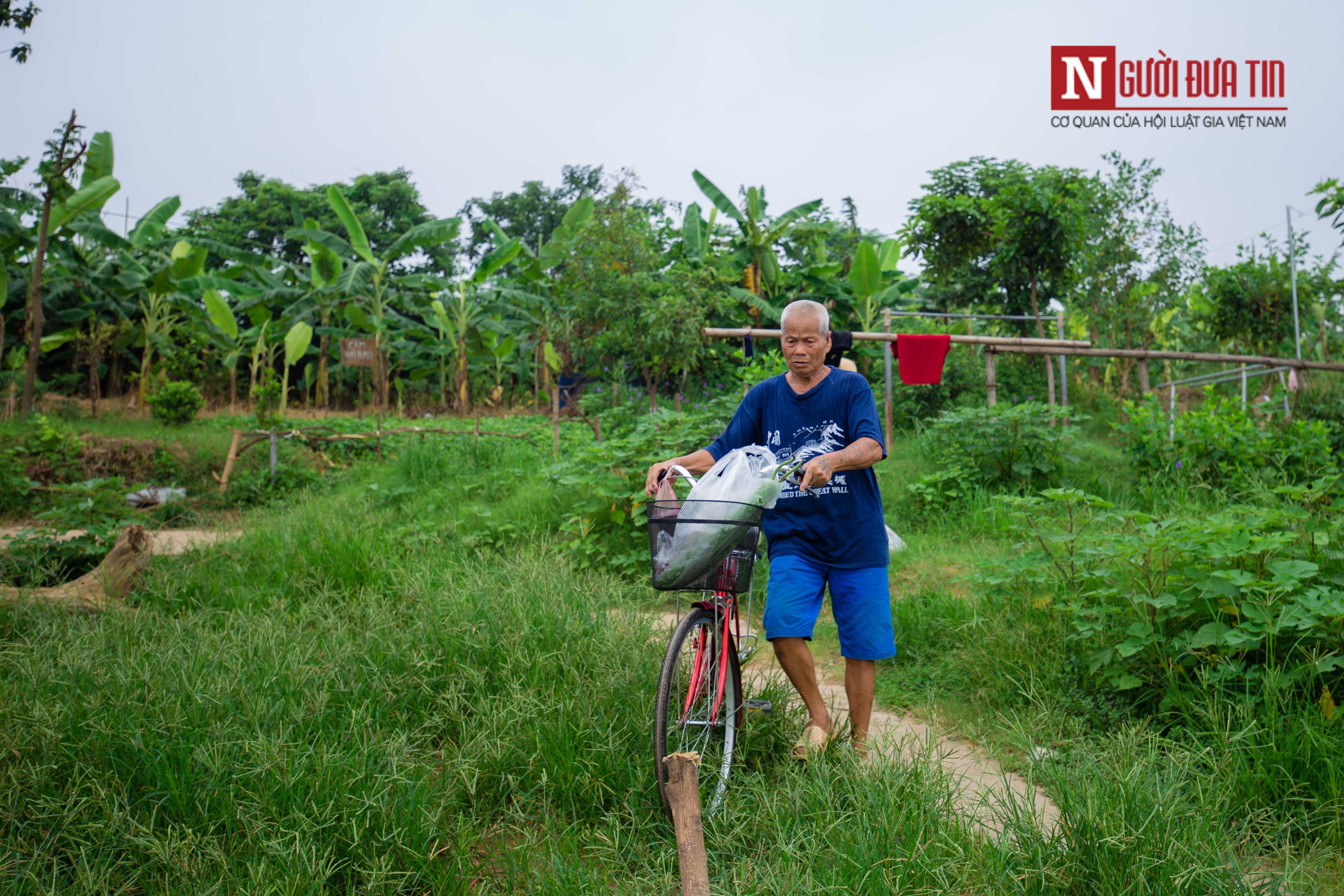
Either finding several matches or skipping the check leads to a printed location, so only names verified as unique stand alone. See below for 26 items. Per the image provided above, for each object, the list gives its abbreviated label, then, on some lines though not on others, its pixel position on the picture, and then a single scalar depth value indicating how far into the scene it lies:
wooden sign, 12.34
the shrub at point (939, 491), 7.62
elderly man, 3.09
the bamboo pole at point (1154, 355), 7.82
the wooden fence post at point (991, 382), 8.46
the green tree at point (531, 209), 28.84
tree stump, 5.02
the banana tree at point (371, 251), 16.27
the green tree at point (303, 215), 22.19
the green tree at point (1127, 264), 14.40
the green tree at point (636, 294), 11.79
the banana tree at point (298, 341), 16.41
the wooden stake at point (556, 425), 9.39
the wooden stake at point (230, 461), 10.33
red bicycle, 2.72
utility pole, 12.52
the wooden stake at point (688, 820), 2.13
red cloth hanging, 8.64
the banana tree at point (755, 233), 15.20
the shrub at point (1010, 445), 8.12
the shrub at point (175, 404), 13.98
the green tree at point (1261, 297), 14.92
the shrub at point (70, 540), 5.82
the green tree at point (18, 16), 5.46
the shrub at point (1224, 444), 7.34
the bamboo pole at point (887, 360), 9.33
